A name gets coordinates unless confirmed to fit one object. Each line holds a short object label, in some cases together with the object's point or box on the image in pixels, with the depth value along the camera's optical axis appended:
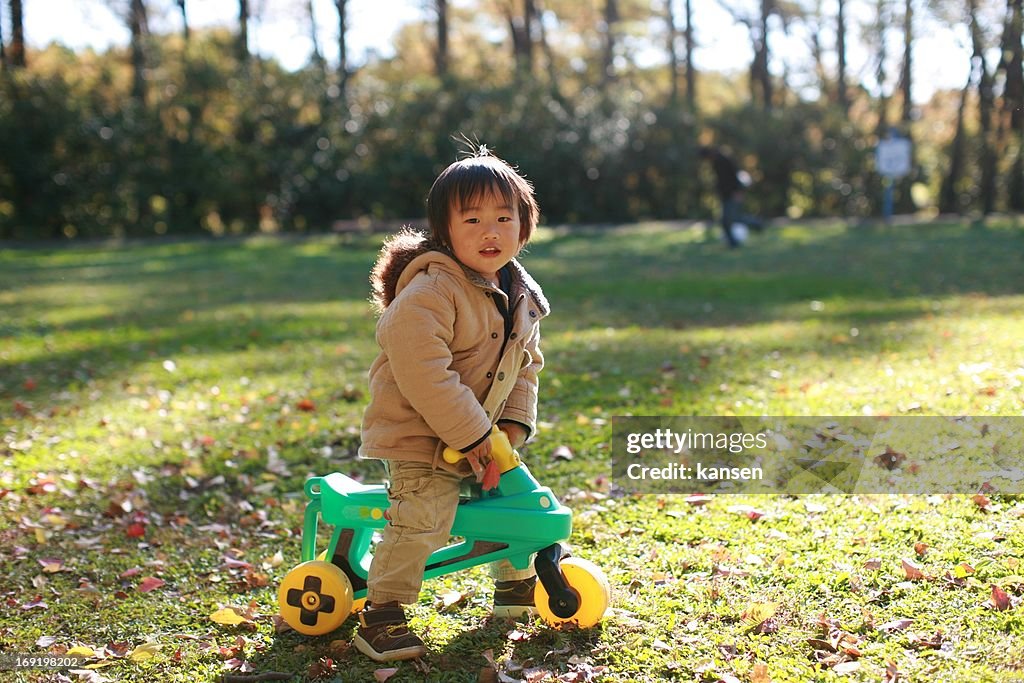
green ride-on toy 3.34
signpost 20.98
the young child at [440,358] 3.13
